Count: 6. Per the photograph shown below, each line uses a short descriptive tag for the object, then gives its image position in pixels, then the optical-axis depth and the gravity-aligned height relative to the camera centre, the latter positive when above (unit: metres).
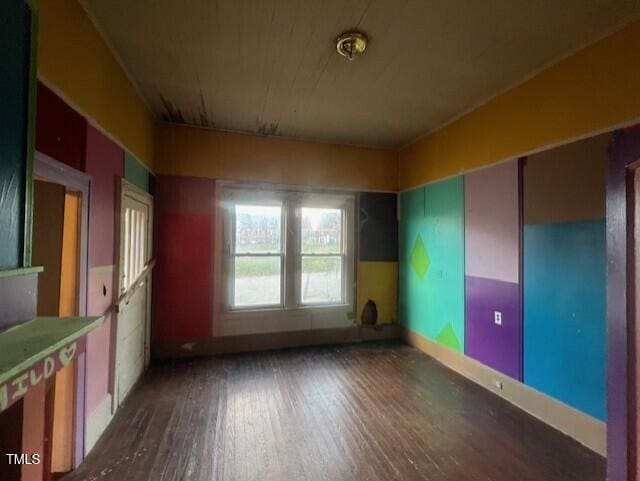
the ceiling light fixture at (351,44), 2.16 +1.43
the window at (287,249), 4.12 -0.07
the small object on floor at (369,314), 4.55 -0.99
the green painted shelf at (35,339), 0.80 -0.31
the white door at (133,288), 2.67 -0.44
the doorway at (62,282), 1.84 -0.24
